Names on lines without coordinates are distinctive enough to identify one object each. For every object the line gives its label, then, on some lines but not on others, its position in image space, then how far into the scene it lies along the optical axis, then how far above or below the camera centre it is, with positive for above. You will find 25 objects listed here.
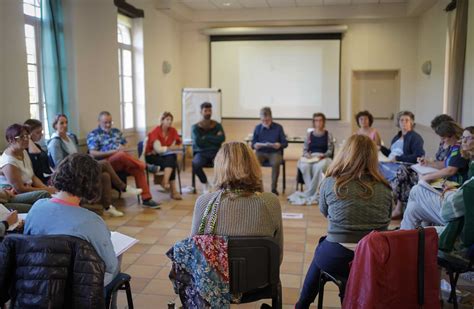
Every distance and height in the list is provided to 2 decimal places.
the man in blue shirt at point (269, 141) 6.45 -0.62
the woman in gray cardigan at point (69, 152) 5.06 -0.61
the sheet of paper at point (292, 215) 5.30 -1.32
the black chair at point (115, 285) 2.13 -0.84
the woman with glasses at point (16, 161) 3.86 -0.52
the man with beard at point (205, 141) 6.46 -0.62
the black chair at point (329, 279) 2.32 -0.91
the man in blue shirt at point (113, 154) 5.72 -0.68
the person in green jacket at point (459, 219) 2.56 -0.67
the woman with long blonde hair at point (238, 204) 2.14 -0.49
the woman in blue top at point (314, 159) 6.05 -0.81
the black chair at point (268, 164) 6.55 -0.92
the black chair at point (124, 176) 5.81 -0.97
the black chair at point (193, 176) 6.52 -1.08
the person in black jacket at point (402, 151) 5.14 -0.62
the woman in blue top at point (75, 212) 1.96 -0.47
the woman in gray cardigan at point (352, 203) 2.41 -0.54
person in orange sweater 6.25 -0.75
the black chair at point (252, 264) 2.04 -0.71
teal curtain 5.71 +0.44
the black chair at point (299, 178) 6.28 -1.07
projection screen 9.67 +0.37
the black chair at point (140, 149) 6.73 -0.74
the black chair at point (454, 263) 2.58 -0.89
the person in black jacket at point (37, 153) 4.56 -0.54
